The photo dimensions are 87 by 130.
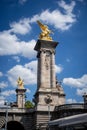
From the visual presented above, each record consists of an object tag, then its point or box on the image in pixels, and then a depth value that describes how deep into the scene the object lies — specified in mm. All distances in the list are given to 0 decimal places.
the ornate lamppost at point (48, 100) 52531
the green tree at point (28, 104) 91812
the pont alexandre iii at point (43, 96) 50438
